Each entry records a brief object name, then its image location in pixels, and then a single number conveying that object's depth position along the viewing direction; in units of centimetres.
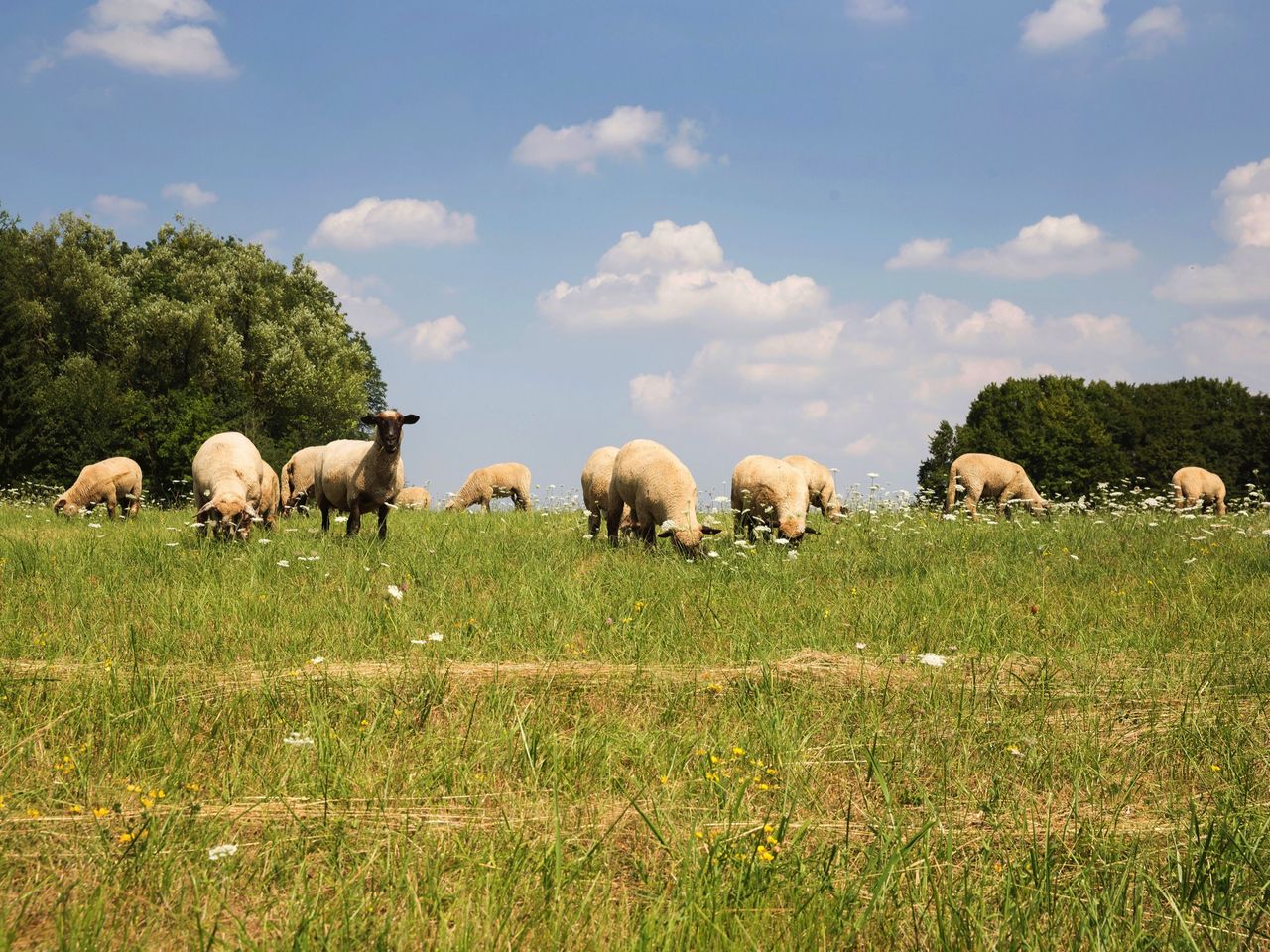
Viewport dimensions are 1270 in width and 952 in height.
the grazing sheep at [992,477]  2411
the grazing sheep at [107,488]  2027
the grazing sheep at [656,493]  1091
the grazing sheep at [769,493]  1301
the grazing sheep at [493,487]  3325
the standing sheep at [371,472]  1296
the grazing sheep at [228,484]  1185
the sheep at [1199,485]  2842
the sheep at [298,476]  1995
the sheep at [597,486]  1349
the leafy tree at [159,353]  3512
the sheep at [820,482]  1956
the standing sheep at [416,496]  3491
